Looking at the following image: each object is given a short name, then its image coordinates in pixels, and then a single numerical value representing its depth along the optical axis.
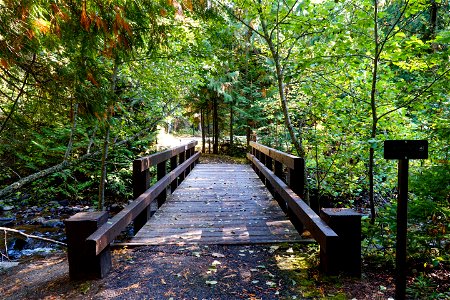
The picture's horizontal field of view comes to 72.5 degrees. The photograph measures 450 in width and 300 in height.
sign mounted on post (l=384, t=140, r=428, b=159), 2.46
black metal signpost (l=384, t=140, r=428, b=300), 2.46
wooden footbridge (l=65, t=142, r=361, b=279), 2.96
